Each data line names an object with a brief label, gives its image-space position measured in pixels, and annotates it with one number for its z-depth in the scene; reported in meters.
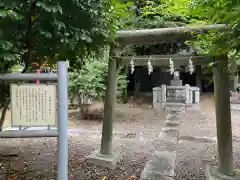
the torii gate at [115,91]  3.58
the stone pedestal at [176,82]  12.01
